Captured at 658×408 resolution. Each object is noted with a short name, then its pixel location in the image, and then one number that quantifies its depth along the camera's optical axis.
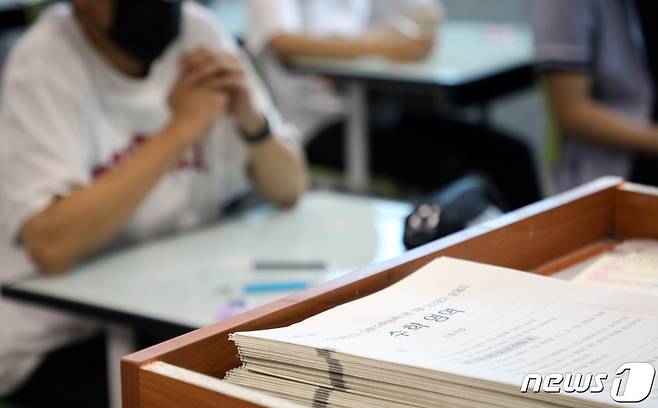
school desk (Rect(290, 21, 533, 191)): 5.12
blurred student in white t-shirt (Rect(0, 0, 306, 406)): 3.43
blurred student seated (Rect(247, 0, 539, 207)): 5.43
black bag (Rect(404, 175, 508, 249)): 3.13
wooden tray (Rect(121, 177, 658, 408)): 1.79
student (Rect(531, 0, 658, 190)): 4.14
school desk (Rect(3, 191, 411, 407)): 3.21
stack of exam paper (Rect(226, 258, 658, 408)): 1.68
